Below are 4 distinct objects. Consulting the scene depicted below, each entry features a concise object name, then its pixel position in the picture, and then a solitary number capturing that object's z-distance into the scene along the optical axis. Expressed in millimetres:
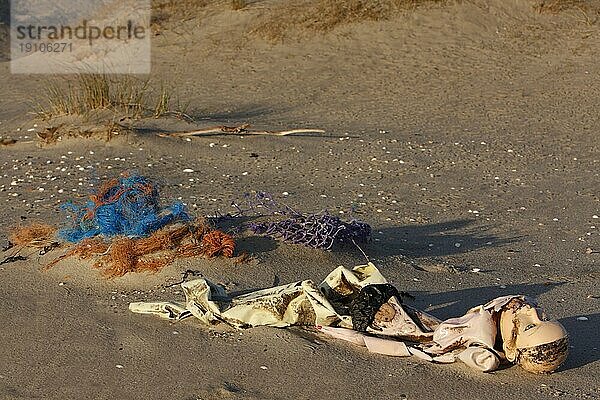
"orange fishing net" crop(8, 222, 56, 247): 6016
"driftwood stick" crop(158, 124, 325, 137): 9231
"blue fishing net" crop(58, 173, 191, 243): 5766
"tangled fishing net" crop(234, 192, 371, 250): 5773
